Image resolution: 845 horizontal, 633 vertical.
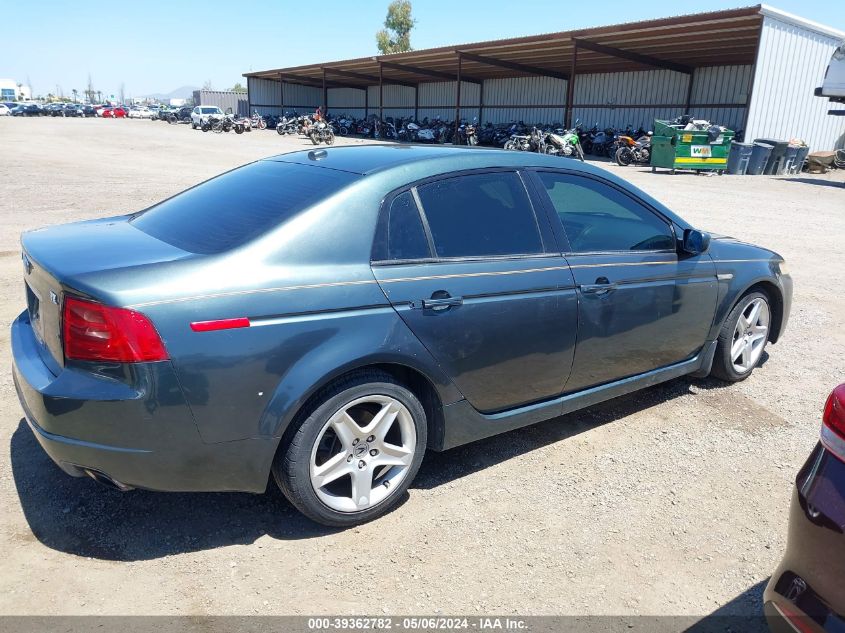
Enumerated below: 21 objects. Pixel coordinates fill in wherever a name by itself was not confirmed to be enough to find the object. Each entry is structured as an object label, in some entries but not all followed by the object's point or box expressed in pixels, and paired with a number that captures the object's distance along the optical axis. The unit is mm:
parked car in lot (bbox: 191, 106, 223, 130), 46481
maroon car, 1736
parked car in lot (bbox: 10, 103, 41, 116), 65812
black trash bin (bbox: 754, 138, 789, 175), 22078
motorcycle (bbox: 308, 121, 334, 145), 33031
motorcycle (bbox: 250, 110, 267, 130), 46812
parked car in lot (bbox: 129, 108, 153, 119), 72000
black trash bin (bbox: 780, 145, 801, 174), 22562
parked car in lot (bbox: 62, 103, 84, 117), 69562
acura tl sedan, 2393
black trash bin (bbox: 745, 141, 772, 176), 21784
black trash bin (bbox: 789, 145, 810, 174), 23116
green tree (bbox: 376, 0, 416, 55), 75750
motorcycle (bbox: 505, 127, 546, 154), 23812
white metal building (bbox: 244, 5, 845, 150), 22172
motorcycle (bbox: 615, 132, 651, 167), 24062
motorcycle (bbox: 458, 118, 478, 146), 32469
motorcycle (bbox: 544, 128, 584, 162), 23453
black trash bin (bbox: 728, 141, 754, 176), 21703
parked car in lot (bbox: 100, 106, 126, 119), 72000
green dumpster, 20928
